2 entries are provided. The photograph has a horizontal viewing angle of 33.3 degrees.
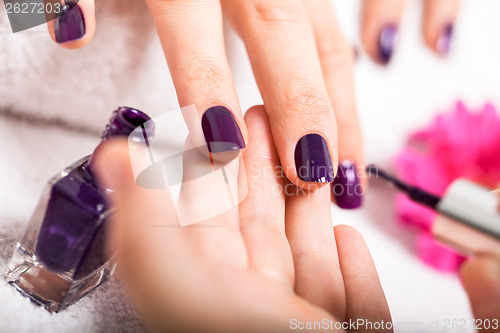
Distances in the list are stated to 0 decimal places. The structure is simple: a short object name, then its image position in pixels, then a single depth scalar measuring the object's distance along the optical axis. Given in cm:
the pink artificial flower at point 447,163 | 31
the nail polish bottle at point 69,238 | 23
